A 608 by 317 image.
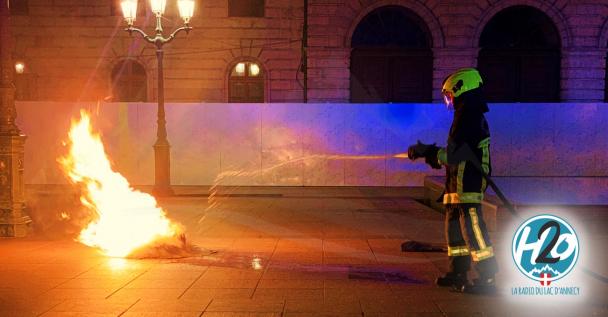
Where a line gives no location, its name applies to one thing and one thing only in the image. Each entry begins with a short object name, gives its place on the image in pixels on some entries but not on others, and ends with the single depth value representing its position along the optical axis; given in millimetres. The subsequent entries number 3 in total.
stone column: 9250
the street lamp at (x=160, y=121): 14695
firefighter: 5879
